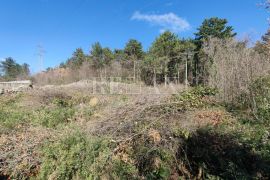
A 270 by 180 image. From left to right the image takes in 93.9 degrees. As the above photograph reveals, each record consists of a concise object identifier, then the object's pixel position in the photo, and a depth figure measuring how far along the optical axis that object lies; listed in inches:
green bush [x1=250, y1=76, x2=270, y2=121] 124.2
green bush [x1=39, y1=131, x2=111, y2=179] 86.5
